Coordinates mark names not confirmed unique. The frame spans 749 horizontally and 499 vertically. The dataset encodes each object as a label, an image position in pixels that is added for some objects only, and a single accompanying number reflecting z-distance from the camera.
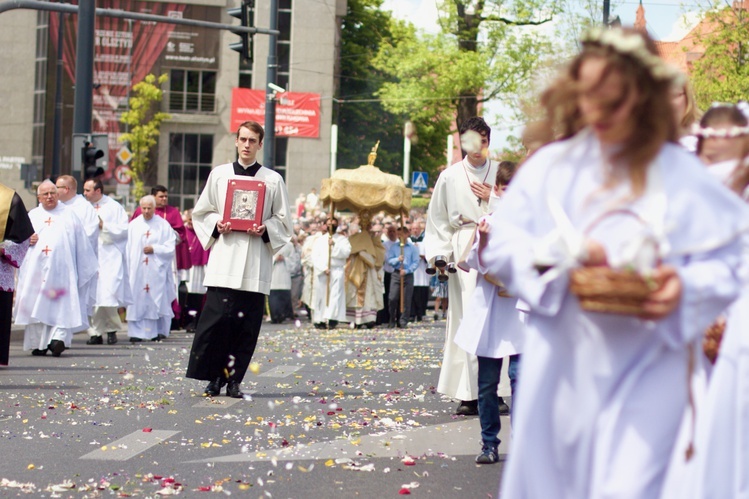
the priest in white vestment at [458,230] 9.52
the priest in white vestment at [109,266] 18.28
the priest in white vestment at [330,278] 24.78
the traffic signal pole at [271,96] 25.53
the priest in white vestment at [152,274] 19.42
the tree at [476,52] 38.12
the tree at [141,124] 53.72
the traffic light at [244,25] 21.64
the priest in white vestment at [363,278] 24.94
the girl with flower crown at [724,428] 3.73
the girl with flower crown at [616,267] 3.55
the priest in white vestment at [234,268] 10.70
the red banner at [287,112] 59.16
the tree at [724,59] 28.42
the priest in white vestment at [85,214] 16.59
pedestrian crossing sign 39.22
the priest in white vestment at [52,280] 15.63
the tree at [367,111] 58.97
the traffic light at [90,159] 20.44
